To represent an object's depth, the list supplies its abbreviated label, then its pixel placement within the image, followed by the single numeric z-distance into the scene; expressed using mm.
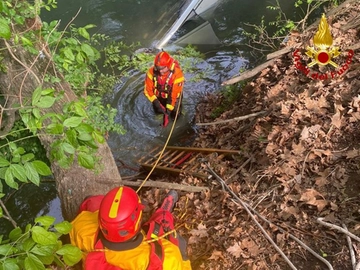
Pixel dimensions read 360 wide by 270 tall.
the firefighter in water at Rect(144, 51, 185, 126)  6723
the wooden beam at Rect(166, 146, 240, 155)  5207
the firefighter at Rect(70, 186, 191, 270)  2979
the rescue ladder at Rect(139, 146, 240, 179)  5242
